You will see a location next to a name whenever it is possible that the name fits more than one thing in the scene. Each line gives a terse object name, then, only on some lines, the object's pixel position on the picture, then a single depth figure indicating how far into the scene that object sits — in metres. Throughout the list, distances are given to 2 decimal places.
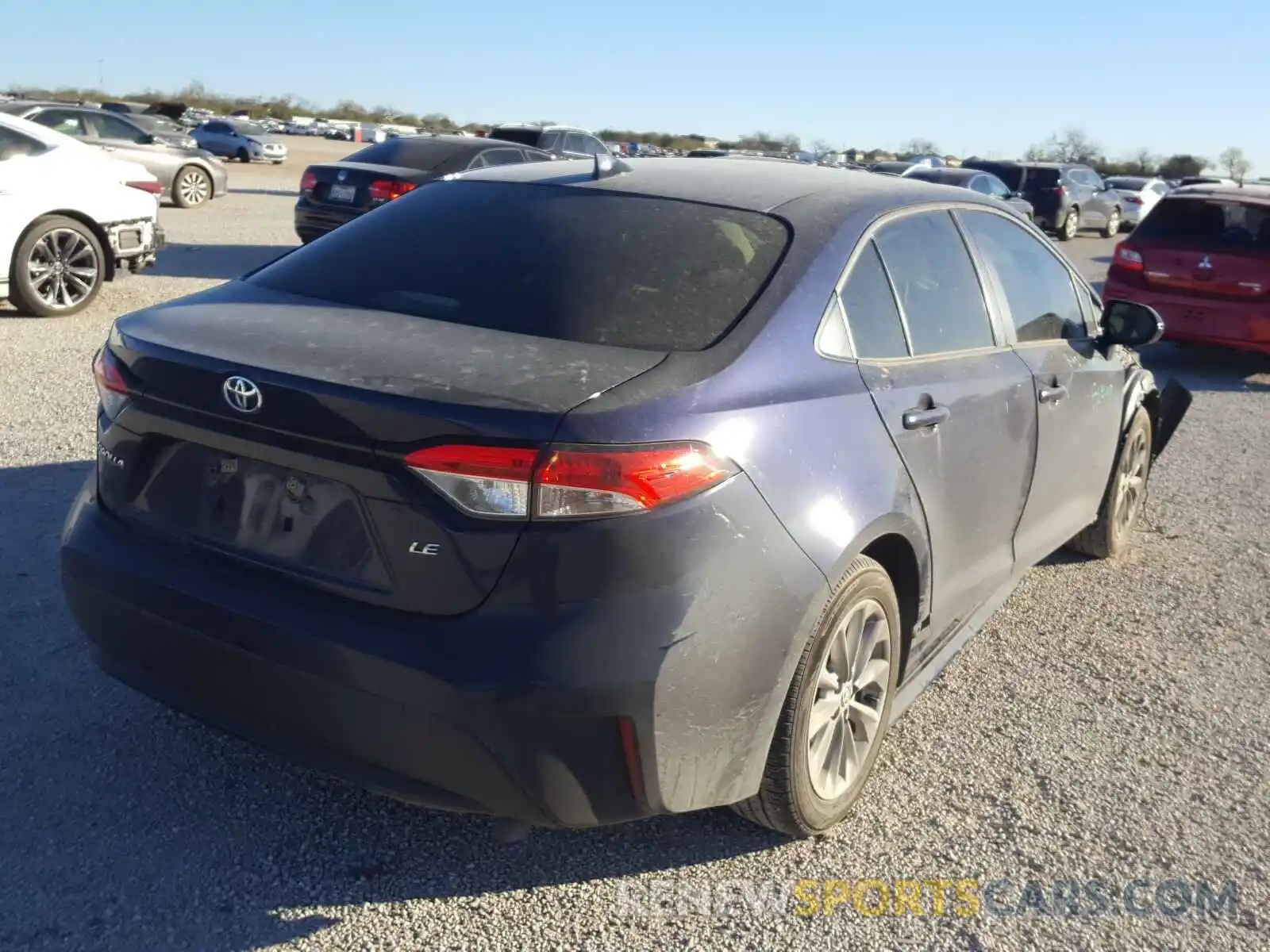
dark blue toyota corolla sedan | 2.44
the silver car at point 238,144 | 40.94
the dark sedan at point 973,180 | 19.72
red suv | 9.88
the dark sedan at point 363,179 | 12.72
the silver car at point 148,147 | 17.89
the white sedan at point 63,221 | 9.09
